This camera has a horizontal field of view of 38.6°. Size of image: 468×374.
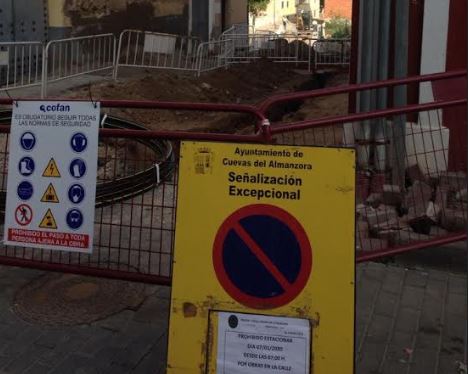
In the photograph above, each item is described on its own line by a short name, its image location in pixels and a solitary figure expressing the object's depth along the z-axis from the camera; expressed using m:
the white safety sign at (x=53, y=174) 3.82
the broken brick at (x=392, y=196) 5.35
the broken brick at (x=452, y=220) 4.84
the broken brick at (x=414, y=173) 5.67
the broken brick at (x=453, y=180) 5.25
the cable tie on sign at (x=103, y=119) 4.03
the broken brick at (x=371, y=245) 4.76
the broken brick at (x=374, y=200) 5.27
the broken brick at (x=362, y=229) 4.95
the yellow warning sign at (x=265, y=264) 2.82
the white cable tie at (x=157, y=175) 4.27
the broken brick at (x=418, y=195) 5.32
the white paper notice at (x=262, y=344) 2.82
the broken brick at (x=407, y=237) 4.77
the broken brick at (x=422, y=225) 4.92
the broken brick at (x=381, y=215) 5.01
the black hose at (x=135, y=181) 4.39
